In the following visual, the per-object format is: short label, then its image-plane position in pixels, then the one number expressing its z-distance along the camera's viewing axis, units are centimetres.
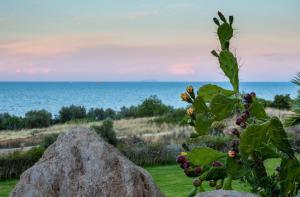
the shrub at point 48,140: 1790
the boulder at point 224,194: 297
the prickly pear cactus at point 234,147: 413
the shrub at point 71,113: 4179
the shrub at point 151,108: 3741
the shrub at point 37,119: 3688
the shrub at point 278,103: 3414
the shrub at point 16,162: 1609
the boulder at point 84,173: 548
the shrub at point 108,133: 1905
